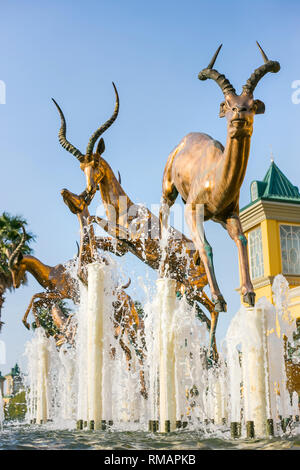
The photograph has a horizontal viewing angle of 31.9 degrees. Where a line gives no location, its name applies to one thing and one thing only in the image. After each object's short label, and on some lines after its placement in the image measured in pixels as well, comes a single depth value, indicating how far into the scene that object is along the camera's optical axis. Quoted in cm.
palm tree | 1938
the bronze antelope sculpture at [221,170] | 524
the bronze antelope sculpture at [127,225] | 884
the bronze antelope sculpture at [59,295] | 1105
